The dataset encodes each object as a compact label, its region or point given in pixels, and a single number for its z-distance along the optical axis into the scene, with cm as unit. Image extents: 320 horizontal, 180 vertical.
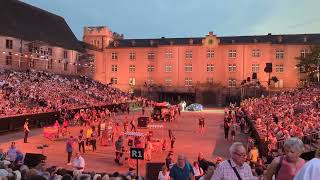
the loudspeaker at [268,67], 3099
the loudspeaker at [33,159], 820
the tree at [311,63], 4671
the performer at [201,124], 2477
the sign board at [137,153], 869
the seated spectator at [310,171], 278
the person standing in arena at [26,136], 1824
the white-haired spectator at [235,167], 378
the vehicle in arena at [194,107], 4548
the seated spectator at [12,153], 1113
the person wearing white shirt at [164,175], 793
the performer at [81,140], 1587
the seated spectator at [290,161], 358
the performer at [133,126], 2185
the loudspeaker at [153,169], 1032
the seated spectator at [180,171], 589
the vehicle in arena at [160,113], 3211
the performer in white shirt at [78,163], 1039
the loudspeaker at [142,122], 2590
